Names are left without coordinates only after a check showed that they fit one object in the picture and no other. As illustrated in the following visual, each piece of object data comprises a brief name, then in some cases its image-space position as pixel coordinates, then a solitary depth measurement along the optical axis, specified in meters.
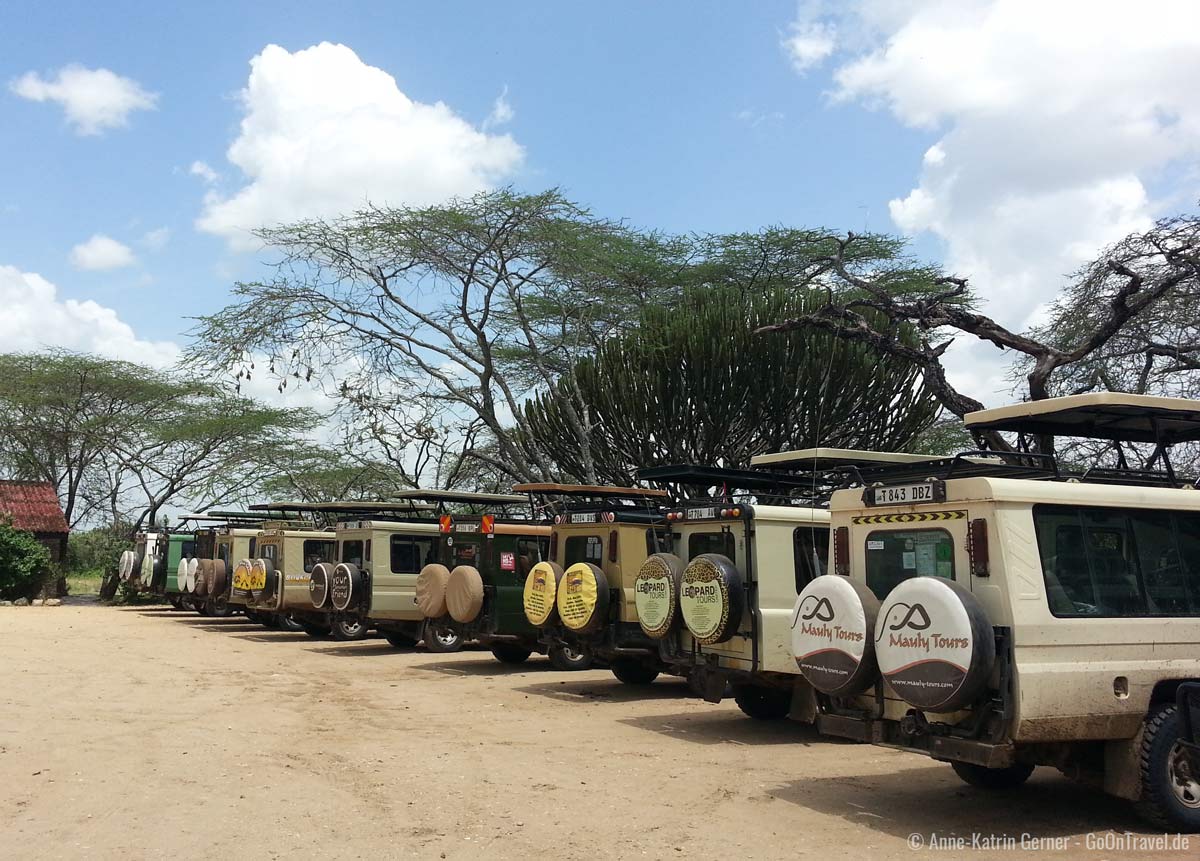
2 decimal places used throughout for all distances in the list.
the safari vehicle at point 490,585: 15.27
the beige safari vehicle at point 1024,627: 6.25
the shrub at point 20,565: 30.91
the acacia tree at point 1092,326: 14.32
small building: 35.41
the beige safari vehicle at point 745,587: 10.03
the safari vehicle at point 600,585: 12.41
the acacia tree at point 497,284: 24.72
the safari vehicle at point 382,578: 18.06
